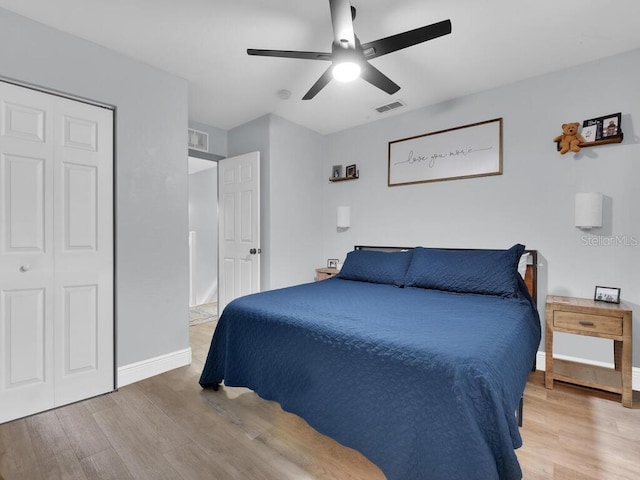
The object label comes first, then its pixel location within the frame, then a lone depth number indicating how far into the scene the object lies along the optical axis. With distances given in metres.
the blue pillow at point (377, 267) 2.88
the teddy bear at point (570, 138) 2.56
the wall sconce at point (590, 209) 2.40
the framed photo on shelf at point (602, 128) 2.42
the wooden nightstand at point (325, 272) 3.83
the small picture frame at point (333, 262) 4.13
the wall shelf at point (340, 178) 4.00
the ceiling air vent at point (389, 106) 3.34
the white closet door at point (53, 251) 1.97
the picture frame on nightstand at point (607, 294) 2.39
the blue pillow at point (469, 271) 2.35
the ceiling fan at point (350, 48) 1.67
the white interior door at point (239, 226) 3.66
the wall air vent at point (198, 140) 3.78
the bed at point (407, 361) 1.14
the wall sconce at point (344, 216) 3.98
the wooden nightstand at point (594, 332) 2.14
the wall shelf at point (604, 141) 2.40
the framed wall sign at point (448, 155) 3.03
